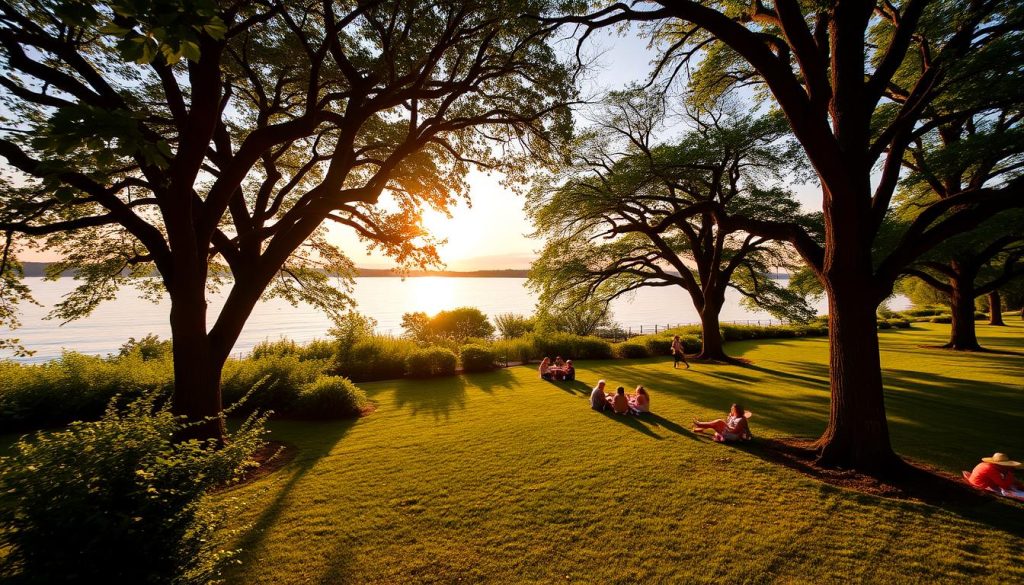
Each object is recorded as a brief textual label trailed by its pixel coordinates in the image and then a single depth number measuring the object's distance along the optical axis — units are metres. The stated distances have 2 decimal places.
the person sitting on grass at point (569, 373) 15.69
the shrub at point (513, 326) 33.28
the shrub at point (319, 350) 17.45
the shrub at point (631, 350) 23.11
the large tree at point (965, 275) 19.62
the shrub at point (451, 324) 33.15
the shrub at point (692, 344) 24.48
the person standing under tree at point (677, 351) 18.33
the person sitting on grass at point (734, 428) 8.18
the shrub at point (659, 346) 23.84
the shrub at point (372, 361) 17.11
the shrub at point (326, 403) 11.05
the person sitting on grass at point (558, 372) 15.71
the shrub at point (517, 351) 21.50
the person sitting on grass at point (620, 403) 10.44
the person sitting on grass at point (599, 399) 11.09
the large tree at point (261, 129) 6.19
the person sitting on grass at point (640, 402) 10.51
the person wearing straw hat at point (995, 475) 5.81
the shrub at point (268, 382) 11.69
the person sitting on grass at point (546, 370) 16.14
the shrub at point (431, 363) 17.42
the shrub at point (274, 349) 16.14
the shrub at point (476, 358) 18.73
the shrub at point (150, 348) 15.33
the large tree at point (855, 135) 6.12
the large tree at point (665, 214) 15.71
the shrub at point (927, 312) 50.41
